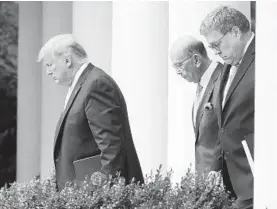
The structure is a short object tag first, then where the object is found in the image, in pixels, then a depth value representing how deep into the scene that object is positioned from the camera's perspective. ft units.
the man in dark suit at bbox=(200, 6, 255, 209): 30.01
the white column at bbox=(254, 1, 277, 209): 26.91
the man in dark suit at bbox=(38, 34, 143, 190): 31.86
